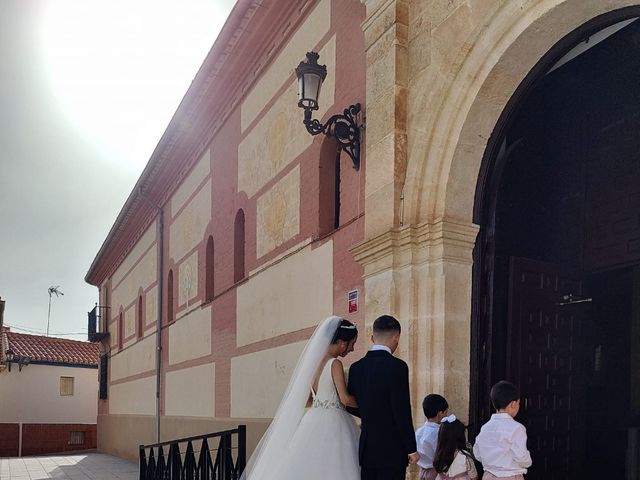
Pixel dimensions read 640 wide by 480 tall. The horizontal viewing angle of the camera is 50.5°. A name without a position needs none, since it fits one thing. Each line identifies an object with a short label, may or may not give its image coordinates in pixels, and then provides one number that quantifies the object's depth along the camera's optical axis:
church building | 4.81
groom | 3.83
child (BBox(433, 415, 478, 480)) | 3.99
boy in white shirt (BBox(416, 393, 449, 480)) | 4.28
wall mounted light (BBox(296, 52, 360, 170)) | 6.11
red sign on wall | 6.04
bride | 4.14
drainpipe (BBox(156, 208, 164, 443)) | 14.35
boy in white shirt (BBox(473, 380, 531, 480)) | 3.71
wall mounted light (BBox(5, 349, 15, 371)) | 25.56
